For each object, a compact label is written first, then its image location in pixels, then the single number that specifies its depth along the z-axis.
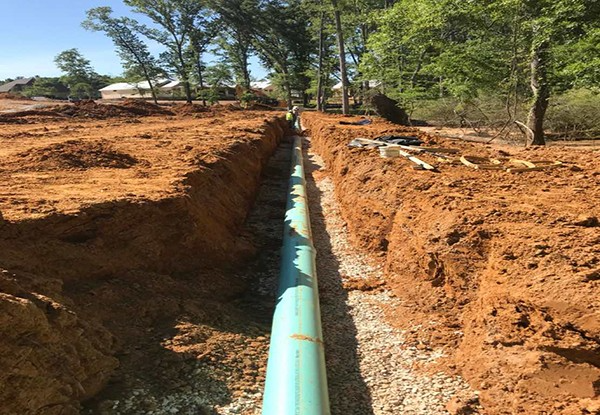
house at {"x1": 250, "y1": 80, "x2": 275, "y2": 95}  74.84
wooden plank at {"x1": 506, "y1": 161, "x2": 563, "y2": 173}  7.27
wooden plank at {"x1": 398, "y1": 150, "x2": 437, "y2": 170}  7.92
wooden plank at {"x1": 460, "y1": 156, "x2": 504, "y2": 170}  7.67
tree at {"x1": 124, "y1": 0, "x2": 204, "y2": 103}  45.06
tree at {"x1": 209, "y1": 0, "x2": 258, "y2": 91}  45.28
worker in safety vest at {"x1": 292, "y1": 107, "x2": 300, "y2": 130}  32.24
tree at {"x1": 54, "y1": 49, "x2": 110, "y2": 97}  63.50
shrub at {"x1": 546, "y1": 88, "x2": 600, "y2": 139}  17.77
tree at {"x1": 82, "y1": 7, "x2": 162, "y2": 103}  45.84
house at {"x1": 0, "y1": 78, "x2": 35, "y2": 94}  74.87
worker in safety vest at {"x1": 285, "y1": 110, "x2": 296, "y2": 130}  30.33
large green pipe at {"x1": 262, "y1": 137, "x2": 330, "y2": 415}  3.38
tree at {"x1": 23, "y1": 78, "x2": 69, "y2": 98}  70.12
